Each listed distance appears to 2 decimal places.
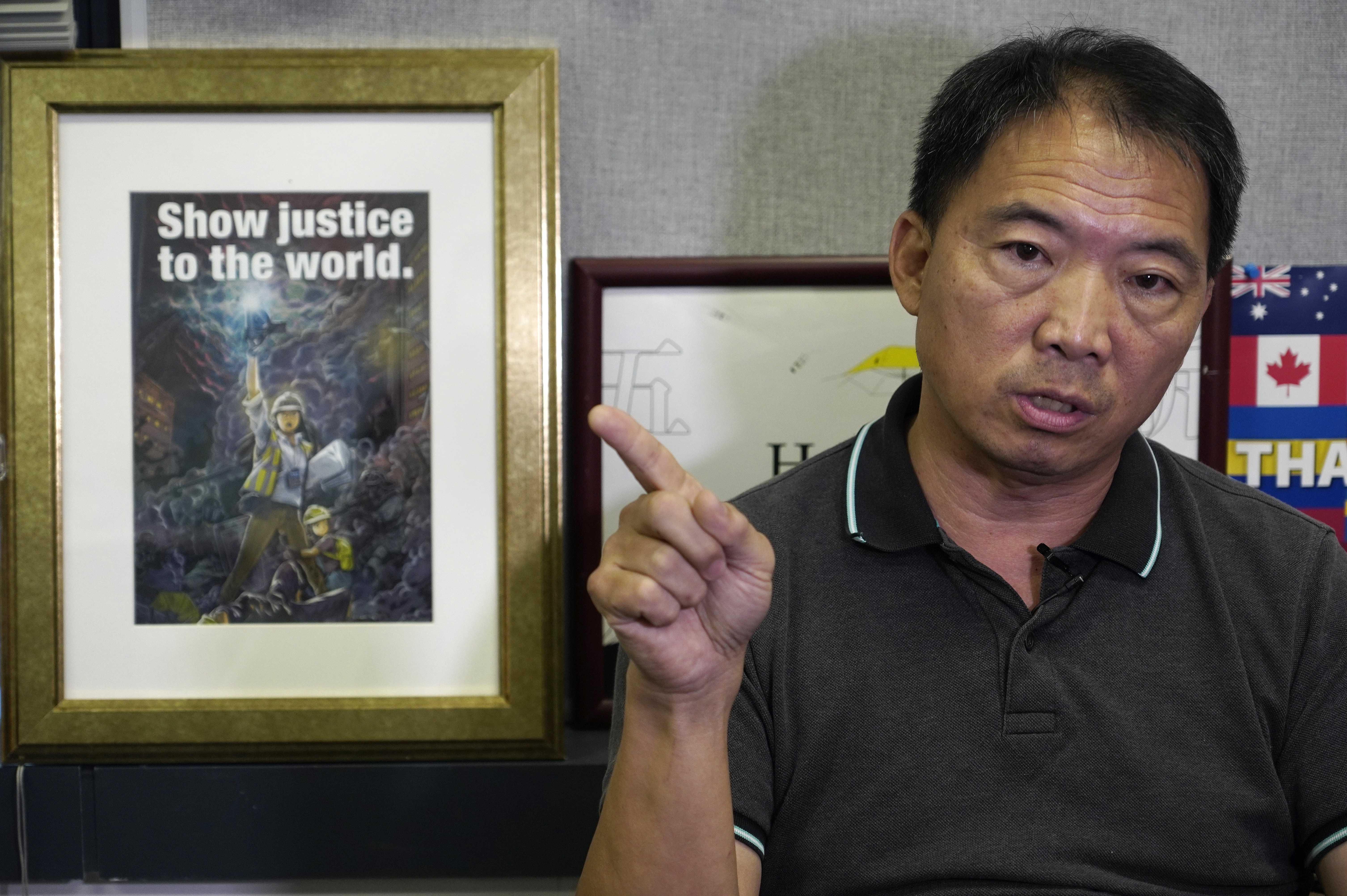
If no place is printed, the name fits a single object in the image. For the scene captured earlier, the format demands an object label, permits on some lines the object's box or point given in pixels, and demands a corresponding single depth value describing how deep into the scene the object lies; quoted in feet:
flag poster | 4.06
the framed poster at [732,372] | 3.96
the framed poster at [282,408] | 3.72
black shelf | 3.78
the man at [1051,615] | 2.90
